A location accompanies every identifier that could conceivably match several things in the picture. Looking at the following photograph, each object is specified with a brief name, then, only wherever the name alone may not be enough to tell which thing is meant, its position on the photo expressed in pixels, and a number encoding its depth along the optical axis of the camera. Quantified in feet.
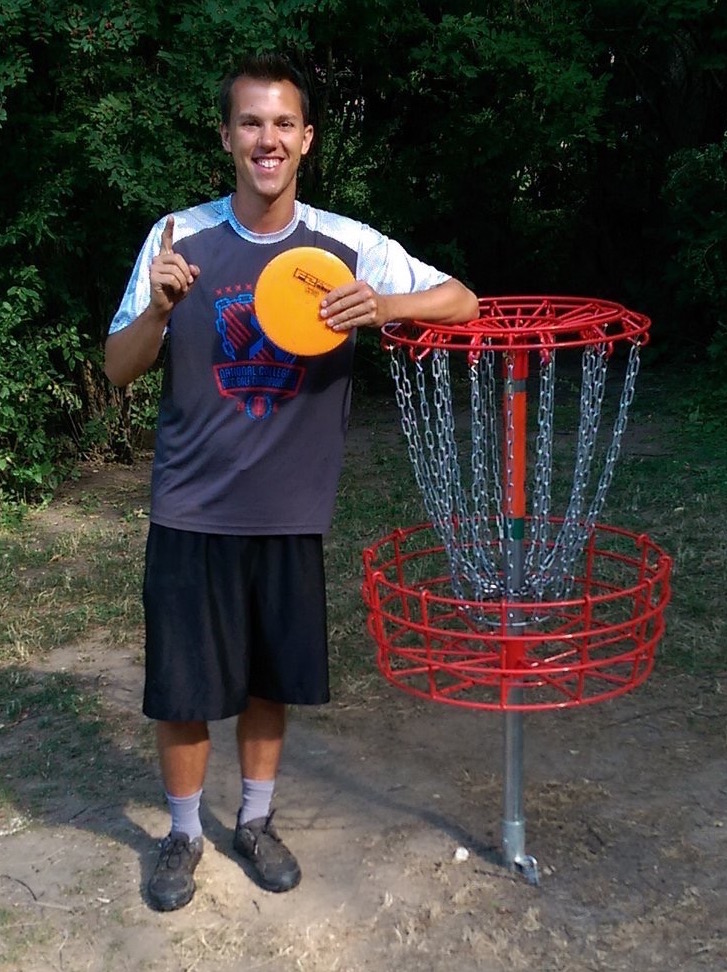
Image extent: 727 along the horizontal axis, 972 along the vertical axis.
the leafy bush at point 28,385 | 20.11
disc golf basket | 7.42
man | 7.97
